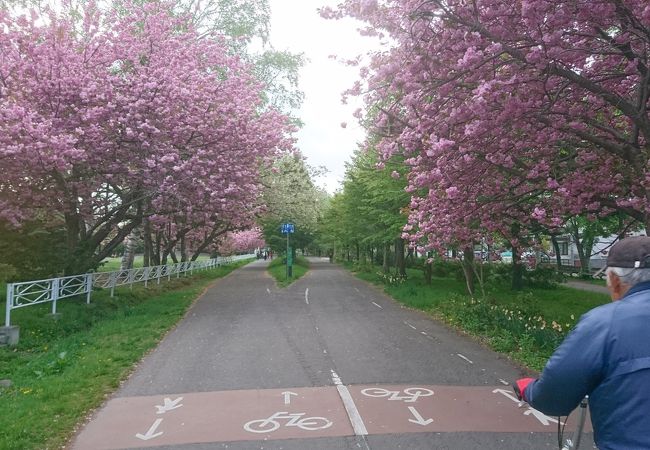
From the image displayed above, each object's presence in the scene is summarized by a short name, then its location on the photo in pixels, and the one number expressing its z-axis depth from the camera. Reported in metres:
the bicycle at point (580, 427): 2.58
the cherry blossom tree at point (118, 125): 13.41
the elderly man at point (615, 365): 2.00
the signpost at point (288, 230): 29.77
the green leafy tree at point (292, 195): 30.19
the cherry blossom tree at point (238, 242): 63.42
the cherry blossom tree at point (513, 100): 6.89
